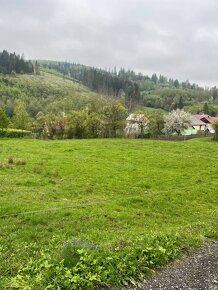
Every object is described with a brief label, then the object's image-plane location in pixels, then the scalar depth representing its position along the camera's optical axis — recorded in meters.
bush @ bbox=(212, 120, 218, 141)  45.87
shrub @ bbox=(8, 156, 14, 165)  21.89
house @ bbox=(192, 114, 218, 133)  98.56
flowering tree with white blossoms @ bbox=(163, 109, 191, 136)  69.44
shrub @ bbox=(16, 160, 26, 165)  21.96
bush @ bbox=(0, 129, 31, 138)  50.19
